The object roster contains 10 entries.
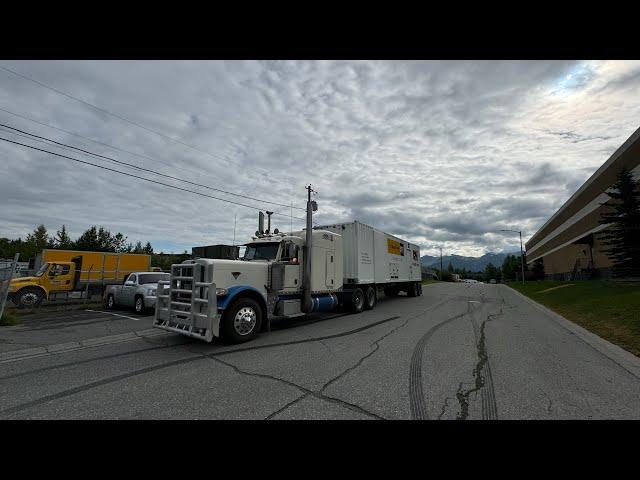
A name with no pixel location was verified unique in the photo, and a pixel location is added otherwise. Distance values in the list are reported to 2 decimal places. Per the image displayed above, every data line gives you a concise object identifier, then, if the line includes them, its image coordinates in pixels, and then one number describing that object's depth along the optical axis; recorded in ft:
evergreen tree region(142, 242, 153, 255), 214.32
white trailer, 44.78
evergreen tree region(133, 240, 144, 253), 202.95
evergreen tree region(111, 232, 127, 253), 167.72
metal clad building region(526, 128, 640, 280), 102.89
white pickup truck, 44.31
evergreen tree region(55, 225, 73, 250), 163.84
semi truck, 24.91
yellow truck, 52.70
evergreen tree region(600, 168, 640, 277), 82.73
